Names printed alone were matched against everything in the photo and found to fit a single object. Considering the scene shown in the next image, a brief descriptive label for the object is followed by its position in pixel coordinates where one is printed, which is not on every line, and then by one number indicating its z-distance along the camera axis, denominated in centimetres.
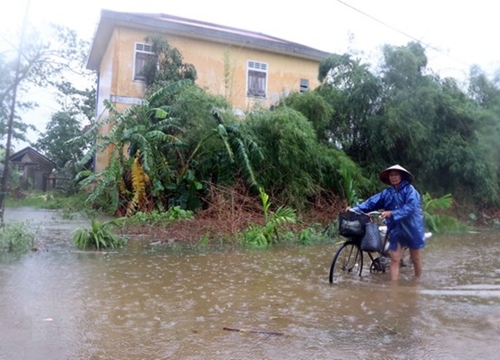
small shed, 2725
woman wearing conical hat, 670
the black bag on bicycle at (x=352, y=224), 657
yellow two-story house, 1802
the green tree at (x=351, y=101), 1499
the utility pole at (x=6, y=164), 918
